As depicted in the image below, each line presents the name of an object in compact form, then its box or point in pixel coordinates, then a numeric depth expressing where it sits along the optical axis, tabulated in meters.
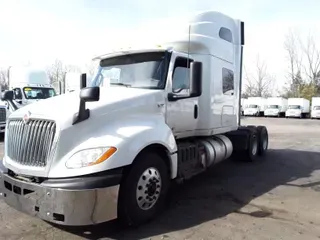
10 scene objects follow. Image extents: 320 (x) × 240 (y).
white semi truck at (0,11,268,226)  2.93
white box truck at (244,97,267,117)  34.31
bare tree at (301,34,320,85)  45.11
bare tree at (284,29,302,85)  46.36
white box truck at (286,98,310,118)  32.06
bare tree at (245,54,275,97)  51.72
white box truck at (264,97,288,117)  33.13
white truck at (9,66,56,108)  12.10
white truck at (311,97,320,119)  30.97
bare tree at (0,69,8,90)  42.72
